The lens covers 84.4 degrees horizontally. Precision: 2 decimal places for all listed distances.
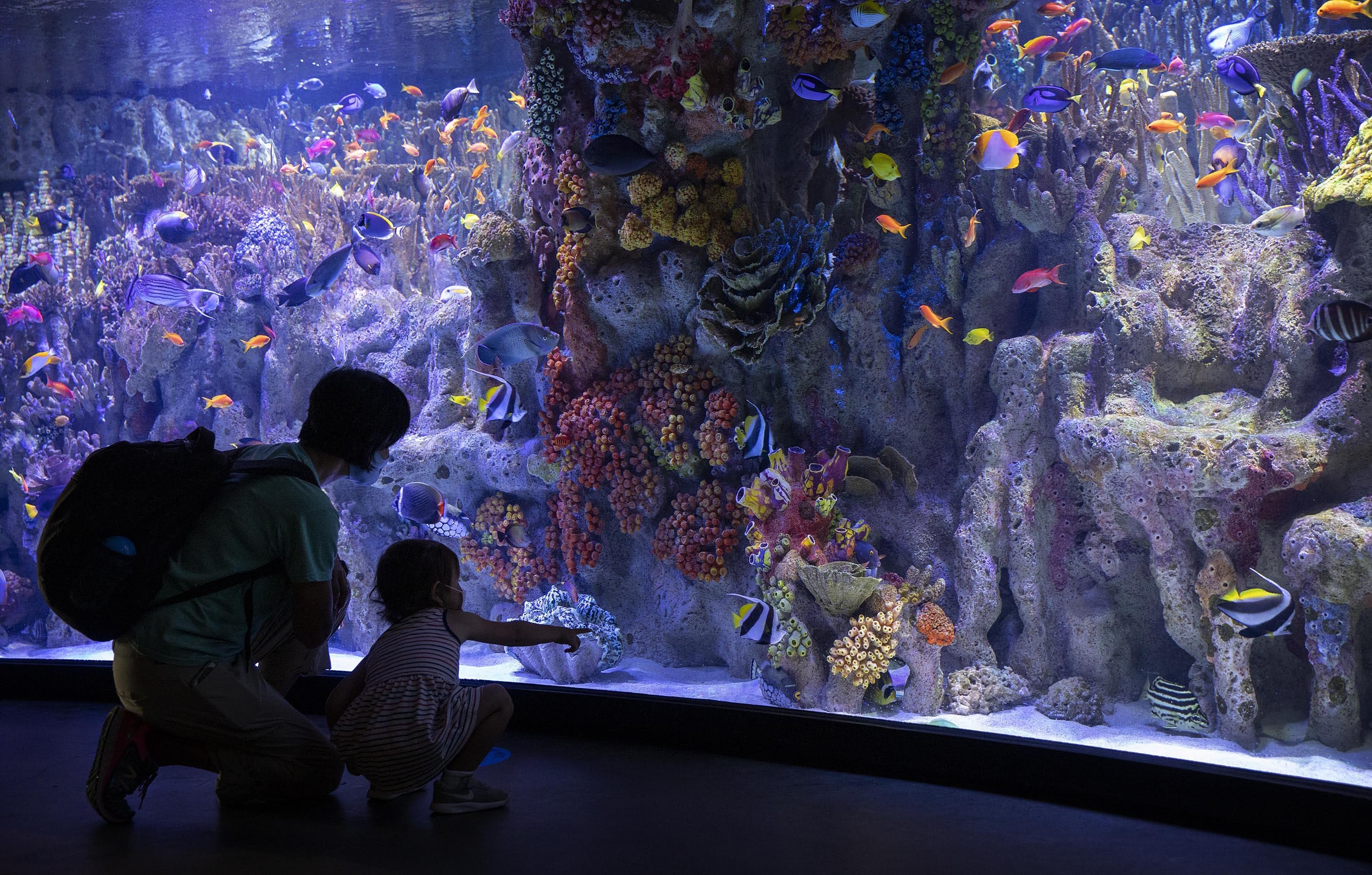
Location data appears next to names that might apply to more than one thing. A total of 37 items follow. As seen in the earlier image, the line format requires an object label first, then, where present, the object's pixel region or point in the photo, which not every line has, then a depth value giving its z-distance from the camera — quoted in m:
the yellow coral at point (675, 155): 5.18
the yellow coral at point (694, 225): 5.26
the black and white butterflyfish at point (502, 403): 4.79
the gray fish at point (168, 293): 7.07
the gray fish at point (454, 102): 7.68
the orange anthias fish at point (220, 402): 8.47
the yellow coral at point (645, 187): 5.26
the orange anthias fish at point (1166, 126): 6.65
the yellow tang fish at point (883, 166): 5.37
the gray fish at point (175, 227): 7.85
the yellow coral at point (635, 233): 5.40
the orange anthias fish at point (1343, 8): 5.79
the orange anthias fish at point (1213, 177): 6.11
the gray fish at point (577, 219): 5.23
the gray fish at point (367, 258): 6.68
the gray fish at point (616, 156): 4.36
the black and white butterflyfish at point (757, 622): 4.01
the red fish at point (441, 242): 7.35
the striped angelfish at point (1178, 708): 5.03
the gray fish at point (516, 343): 5.10
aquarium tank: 4.91
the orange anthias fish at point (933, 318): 5.59
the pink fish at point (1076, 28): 7.85
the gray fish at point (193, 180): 10.49
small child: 2.16
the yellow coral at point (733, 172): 5.38
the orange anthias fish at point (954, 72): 5.88
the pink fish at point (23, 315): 10.59
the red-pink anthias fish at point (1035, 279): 5.62
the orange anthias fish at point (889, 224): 5.82
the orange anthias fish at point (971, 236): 6.11
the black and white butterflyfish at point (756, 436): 4.44
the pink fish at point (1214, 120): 6.75
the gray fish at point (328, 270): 6.33
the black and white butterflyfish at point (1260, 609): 3.82
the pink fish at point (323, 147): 11.49
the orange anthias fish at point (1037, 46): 7.02
